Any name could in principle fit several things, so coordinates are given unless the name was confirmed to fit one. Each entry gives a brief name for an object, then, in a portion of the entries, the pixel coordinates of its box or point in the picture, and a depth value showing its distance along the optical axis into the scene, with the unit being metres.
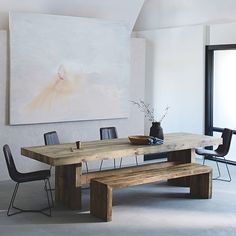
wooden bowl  5.27
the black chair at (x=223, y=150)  6.21
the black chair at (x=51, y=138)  5.59
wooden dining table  4.63
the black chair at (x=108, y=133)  6.35
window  7.37
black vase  5.55
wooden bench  4.55
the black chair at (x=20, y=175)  4.59
